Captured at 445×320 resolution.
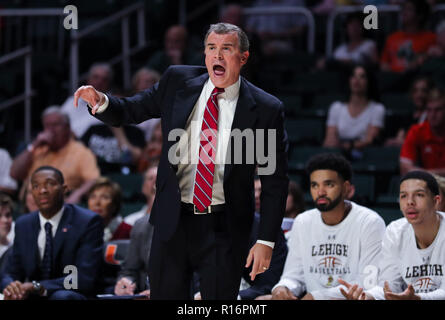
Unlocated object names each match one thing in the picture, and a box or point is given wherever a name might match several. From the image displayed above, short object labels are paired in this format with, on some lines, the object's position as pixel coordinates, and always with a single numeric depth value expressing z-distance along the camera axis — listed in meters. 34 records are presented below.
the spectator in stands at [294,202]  11.08
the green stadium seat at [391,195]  11.27
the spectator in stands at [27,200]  12.10
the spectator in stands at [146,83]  14.34
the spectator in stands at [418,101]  13.33
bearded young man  9.41
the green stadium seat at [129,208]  12.95
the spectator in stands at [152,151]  13.49
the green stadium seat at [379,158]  12.89
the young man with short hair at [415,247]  8.73
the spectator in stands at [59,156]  13.48
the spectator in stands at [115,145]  14.10
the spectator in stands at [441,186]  9.34
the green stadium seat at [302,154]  13.27
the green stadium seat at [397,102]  14.62
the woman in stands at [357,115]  13.67
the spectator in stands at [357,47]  15.70
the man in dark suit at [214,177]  6.00
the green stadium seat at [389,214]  10.93
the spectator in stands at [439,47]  15.10
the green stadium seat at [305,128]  14.45
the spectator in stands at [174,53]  15.63
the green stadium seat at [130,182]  13.59
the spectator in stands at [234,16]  15.95
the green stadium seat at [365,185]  12.23
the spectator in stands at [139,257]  10.40
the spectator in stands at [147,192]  11.64
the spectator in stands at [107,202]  12.05
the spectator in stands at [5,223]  11.28
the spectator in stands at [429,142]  12.12
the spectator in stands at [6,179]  14.21
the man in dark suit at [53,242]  10.22
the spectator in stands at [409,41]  15.21
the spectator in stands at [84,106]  14.66
